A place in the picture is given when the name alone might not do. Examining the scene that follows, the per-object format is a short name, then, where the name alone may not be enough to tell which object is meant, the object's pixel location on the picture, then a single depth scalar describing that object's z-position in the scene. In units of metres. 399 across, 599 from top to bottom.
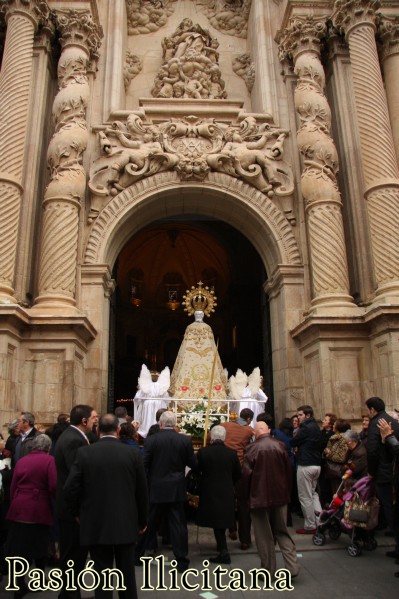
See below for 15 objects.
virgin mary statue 10.97
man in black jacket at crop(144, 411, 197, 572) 5.71
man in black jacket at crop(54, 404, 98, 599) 4.49
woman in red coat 4.78
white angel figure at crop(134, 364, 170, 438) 10.17
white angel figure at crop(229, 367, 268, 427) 10.32
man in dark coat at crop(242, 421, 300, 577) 5.20
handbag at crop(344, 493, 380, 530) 5.93
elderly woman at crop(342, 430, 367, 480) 6.41
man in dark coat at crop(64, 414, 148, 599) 3.84
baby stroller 5.97
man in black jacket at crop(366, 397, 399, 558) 5.82
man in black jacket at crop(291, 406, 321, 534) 6.94
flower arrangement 8.55
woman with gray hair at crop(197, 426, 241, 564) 5.82
